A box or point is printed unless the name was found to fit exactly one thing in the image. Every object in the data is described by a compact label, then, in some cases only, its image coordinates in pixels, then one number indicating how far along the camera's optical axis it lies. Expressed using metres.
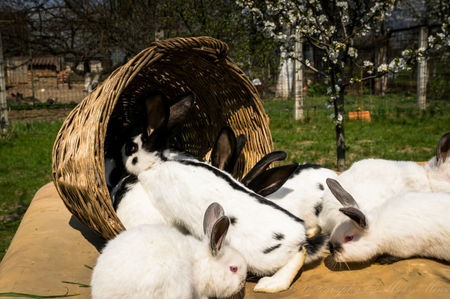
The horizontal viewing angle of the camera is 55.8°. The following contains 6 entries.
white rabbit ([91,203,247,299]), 1.77
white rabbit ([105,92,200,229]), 2.51
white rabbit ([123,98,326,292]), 2.14
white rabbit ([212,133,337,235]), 2.66
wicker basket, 2.32
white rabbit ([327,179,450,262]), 2.25
